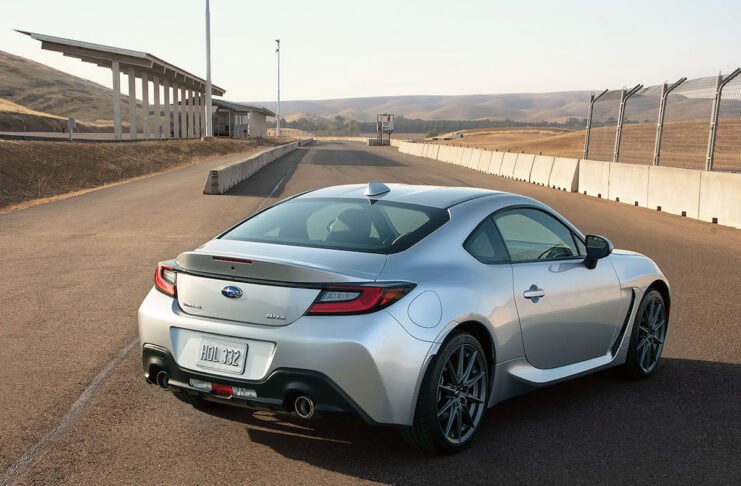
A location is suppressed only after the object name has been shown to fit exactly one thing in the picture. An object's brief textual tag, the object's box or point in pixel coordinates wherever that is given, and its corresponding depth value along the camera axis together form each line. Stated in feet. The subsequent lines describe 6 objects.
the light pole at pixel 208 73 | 193.77
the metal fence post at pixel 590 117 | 91.59
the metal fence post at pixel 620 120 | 82.23
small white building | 344.80
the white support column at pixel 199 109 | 337.93
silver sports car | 13.39
